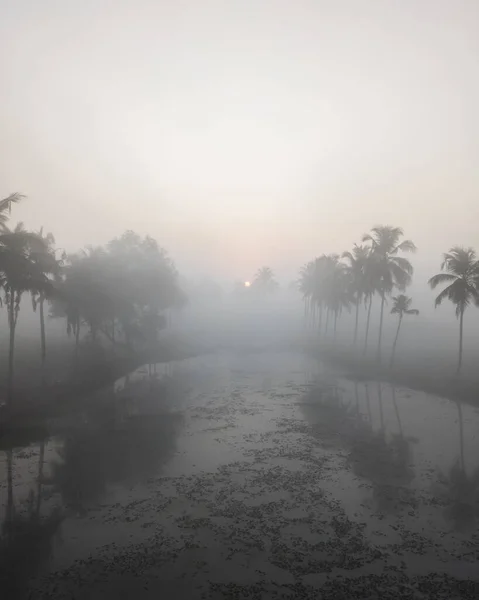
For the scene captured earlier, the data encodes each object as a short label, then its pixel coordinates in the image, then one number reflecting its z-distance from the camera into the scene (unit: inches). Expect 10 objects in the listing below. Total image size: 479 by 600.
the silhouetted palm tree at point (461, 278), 1353.3
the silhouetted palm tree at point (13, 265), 1013.2
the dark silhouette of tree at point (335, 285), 2393.7
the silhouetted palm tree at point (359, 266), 1903.3
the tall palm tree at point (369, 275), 1808.6
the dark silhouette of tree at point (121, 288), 1609.3
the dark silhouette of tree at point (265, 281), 6791.3
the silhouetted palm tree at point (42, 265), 1088.1
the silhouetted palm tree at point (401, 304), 1608.0
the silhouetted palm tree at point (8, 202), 973.8
